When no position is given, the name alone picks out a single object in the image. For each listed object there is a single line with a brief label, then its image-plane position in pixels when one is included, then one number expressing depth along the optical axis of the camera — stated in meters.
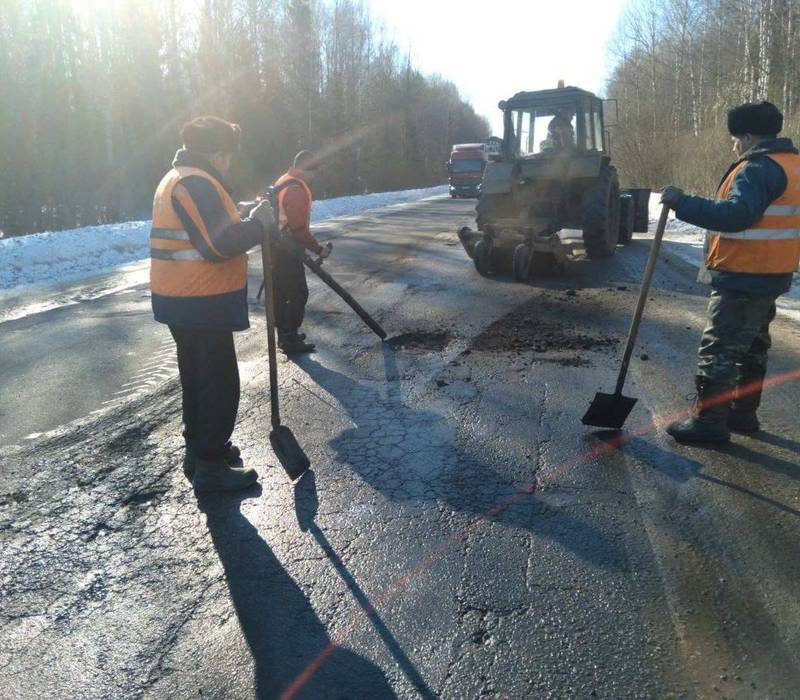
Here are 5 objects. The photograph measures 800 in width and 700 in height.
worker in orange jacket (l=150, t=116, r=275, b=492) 3.51
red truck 33.91
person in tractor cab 11.53
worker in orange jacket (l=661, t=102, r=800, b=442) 3.87
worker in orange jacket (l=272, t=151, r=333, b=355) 6.27
